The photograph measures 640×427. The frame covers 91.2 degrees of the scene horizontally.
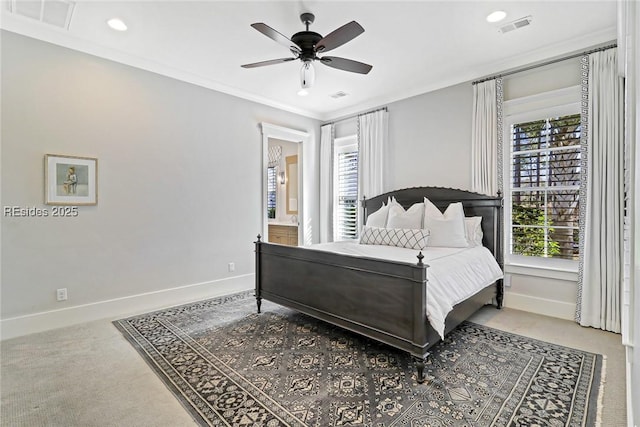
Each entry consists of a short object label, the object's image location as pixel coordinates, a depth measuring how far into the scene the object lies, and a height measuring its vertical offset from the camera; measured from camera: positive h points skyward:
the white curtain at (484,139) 3.77 +0.90
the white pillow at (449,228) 3.55 -0.18
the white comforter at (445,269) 2.30 -0.51
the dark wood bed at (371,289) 2.22 -0.67
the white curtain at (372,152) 4.91 +0.98
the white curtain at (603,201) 2.96 +0.12
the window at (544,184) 3.38 +0.33
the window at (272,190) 7.41 +0.53
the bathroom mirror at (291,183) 6.82 +0.64
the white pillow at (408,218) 3.90 -0.07
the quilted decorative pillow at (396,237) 3.51 -0.29
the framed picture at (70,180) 3.14 +0.33
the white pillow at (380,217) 4.27 -0.07
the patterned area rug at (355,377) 1.82 -1.17
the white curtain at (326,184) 5.75 +0.52
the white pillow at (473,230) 3.71 -0.21
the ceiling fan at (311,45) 2.40 +1.40
